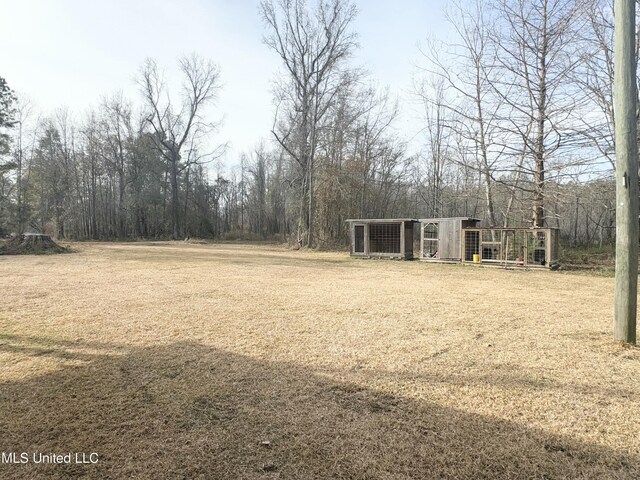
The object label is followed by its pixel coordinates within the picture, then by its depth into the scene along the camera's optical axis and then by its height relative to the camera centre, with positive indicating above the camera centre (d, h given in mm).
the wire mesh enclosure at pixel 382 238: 16844 -260
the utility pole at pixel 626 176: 4113 +592
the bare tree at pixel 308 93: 24172 +9192
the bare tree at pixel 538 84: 13055 +5279
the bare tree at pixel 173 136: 35781 +9589
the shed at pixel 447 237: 14766 -207
